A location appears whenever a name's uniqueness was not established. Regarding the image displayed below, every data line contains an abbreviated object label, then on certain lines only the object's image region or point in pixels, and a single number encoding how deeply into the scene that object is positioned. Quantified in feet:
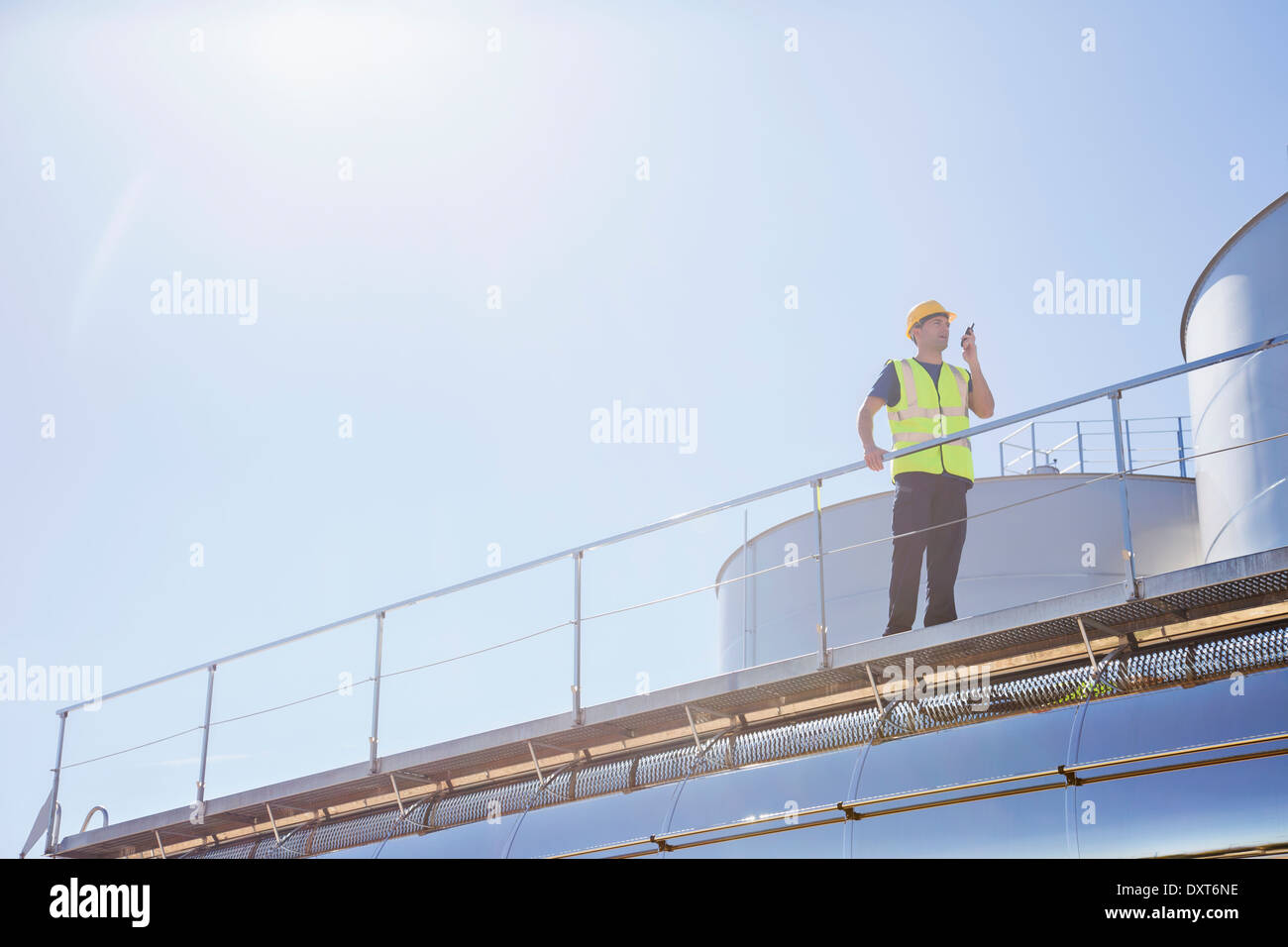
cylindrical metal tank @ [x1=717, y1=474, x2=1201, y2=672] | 39.37
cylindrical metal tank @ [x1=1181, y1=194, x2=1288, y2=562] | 30.09
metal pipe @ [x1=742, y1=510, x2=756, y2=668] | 45.29
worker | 29.84
